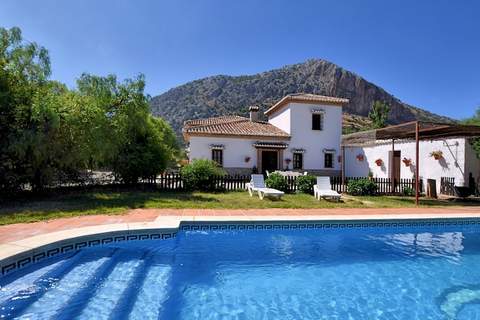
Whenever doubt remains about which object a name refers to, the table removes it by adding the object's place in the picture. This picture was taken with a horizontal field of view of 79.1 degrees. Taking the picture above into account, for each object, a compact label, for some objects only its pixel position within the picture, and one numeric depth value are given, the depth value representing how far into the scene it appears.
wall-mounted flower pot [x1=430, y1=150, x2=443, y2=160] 16.00
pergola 11.67
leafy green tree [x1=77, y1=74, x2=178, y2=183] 12.34
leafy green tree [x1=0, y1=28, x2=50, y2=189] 9.88
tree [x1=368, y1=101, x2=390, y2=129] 46.33
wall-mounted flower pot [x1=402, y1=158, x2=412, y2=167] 17.83
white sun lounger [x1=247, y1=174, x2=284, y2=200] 12.03
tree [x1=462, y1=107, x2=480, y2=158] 15.24
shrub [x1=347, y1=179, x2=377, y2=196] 14.40
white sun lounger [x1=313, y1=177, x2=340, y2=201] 12.29
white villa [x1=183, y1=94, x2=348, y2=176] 21.48
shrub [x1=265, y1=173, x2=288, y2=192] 13.98
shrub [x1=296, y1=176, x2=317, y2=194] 14.09
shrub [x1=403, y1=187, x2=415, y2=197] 15.05
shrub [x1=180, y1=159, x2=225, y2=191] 13.84
